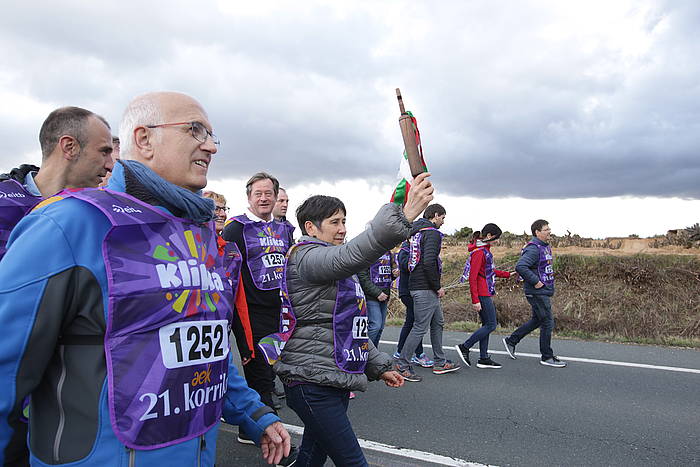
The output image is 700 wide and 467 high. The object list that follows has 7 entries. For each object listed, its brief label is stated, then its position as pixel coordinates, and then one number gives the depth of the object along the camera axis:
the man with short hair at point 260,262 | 4.52
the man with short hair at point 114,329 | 1.23
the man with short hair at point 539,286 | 6.70
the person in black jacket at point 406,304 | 6.77
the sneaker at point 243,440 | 4.22
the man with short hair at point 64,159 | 2.39
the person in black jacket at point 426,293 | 6.15
